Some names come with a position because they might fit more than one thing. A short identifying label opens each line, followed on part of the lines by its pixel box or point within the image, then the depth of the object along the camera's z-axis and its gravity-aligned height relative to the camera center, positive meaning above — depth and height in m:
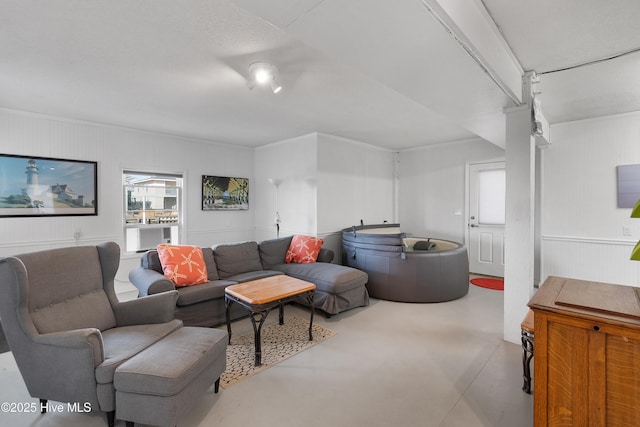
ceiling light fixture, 2.47 +1.20
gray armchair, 1.67 -0.74
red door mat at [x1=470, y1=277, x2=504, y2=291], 4.61 -1.18
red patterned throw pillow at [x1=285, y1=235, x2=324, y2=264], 4.31 -0.56
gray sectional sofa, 3.03 -0.80
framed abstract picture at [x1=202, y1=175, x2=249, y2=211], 5.52 +0.39
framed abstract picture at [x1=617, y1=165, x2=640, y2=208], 3.70 +0.35
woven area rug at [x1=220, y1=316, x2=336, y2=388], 2.36 -1.27
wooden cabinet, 1.13 -0.61
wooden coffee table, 2.54 -0.77
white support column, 2.69 -0.05
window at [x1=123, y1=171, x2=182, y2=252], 4.77 +0.06
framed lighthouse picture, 3.73 +0.36
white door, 5.15 -0.10
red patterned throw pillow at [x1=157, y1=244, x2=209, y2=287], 3.19 -0.59
